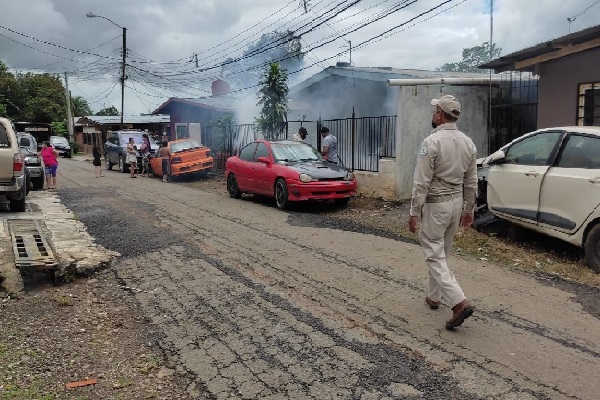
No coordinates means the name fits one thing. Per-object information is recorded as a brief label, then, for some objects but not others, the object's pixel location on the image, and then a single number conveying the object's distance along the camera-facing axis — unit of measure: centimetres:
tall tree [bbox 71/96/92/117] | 7121
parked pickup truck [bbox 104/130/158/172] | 2362
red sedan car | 1073
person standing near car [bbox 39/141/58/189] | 1539
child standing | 1958
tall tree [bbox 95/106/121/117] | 7544
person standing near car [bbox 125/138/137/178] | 2034
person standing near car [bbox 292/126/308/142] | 1436
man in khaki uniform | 434
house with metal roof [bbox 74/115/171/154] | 3947
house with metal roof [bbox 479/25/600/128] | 910
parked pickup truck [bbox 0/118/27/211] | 1005
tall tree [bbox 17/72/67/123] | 5516
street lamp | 3441
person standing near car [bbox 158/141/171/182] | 1864
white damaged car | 614
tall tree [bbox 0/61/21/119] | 5275
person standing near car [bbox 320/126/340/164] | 1334
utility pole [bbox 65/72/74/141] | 4756
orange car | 1852
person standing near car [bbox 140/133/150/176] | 2133
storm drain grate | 603
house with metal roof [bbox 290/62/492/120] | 1730
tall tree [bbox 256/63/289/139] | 1664
